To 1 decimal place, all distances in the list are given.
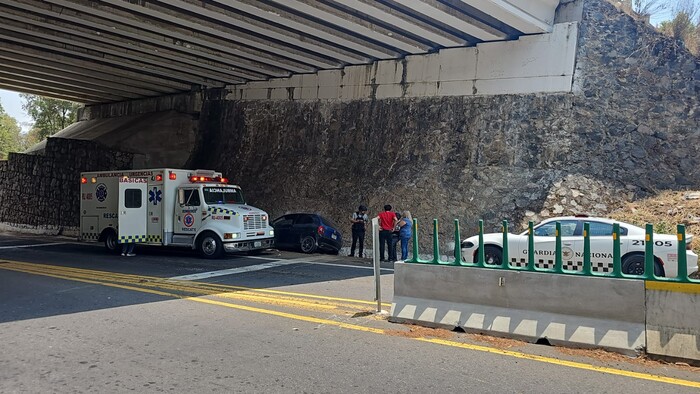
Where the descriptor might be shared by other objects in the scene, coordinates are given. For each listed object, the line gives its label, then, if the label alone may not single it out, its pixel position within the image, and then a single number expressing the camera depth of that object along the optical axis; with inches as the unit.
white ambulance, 602.9
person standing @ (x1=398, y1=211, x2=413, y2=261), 580.1
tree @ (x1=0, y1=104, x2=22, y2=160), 2095.2
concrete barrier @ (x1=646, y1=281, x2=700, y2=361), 207.0
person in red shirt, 573.2
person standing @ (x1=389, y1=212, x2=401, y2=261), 590.7
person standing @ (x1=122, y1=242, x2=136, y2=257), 634.8
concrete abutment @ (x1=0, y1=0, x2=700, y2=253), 637.9
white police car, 394.3
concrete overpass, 640.4
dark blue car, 677.9
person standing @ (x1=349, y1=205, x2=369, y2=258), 645.3
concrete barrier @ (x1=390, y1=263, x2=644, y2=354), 222.2
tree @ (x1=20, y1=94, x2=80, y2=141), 1883.6
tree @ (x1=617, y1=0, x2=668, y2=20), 718.5
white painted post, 297.1
